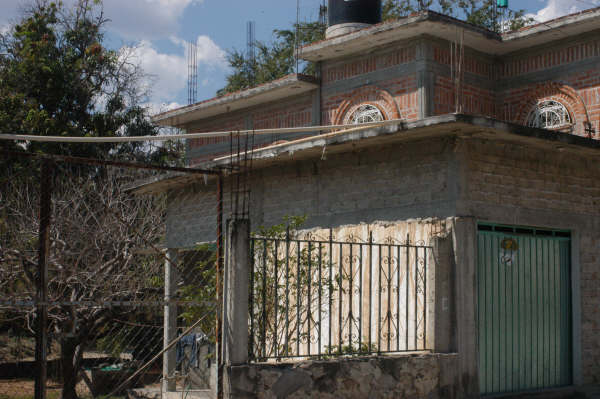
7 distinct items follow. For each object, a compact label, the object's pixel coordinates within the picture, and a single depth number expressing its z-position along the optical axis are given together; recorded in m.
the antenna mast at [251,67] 32.19
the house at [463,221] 8.25
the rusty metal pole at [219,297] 6.93
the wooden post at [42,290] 6.41
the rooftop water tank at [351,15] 16.18
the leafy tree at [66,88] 21.95
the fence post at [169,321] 13.57
